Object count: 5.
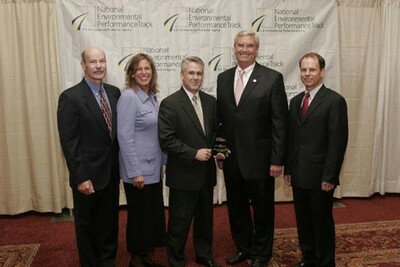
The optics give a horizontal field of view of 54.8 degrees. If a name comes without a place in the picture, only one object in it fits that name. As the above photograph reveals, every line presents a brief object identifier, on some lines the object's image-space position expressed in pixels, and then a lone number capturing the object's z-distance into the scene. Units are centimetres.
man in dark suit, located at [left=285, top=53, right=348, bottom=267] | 259
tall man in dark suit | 277
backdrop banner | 395
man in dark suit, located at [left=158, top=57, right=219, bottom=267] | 267
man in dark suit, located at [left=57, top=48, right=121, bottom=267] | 252
